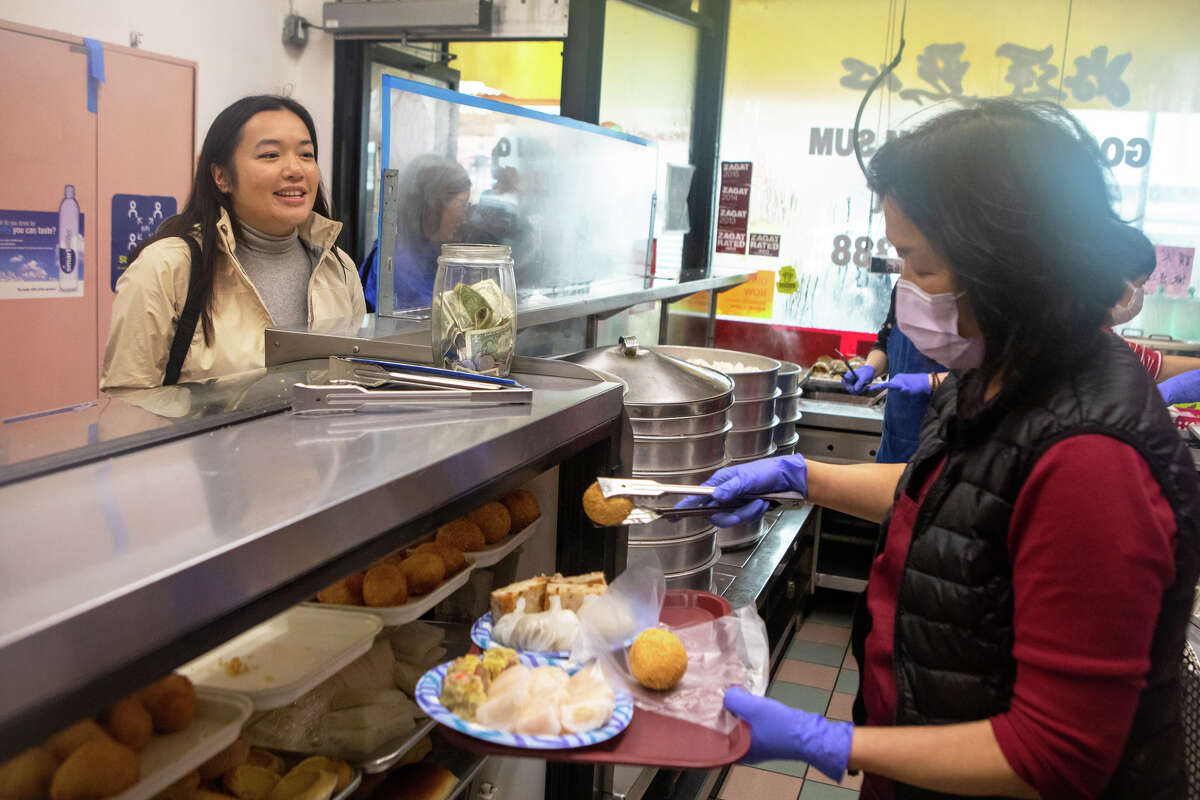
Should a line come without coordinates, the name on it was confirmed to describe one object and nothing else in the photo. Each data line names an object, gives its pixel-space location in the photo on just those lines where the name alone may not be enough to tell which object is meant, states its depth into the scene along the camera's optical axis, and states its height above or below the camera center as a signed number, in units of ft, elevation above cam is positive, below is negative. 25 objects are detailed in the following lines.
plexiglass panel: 7.27 +0.43
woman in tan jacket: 7.98 -0.37
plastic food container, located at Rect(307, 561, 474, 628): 4.24 -1.62
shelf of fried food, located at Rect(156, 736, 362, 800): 3.58 -2.08
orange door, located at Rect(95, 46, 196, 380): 12.87 +1.06
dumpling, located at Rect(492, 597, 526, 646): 4.49 -1.75
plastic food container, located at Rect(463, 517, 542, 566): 5.00 -1.59
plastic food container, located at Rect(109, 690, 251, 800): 3.02 -1.69
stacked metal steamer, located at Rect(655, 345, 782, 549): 10.04 -1.57
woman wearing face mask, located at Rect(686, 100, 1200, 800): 3.46 -0.86
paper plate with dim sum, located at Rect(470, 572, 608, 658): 4.48 -1.72
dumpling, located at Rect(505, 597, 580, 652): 4.47 -1.75
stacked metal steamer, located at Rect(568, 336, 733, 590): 7.67 -1.42
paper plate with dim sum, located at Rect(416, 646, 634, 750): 3.68 -1.77
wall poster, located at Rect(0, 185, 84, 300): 11.77 -0.55
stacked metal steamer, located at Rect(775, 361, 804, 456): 12.07 -1.89
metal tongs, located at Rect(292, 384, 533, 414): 4.65 -0.80
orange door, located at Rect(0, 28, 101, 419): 11.66 +0.27
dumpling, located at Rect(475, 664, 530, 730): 3.72 -1.74
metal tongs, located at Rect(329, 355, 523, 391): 5.00 -0.73
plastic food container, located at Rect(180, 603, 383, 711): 3.47 -1.64
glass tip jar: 5.40 -0.41
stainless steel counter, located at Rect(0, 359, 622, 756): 2.20 -0.89
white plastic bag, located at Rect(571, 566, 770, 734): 4.23 -1.85
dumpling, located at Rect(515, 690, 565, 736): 3.73 -1.79
